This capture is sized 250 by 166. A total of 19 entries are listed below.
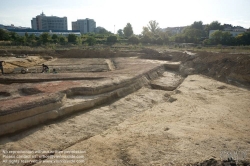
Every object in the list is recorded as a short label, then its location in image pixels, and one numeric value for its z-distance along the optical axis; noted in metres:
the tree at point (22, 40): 37.16
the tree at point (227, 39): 36.77
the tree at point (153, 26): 67.93
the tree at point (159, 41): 45.39
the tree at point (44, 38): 38.63
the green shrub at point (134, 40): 46.66
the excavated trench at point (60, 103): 7.25
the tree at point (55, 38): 39.90
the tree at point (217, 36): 37.53
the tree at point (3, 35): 40.94
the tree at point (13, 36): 41.24
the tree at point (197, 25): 69.25
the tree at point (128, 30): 65.25
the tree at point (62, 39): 40.29
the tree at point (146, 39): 46.34
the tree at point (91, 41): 41.19
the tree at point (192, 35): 44.73
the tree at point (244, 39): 35.72
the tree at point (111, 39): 44.84
